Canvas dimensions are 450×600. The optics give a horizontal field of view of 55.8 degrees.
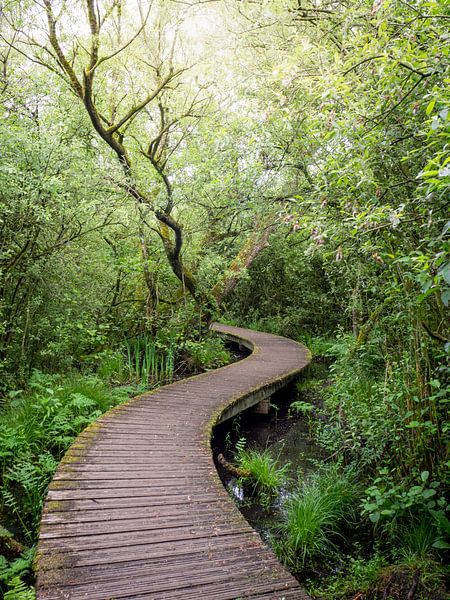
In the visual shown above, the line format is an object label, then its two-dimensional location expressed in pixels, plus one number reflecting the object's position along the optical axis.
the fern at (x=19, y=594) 2.58
